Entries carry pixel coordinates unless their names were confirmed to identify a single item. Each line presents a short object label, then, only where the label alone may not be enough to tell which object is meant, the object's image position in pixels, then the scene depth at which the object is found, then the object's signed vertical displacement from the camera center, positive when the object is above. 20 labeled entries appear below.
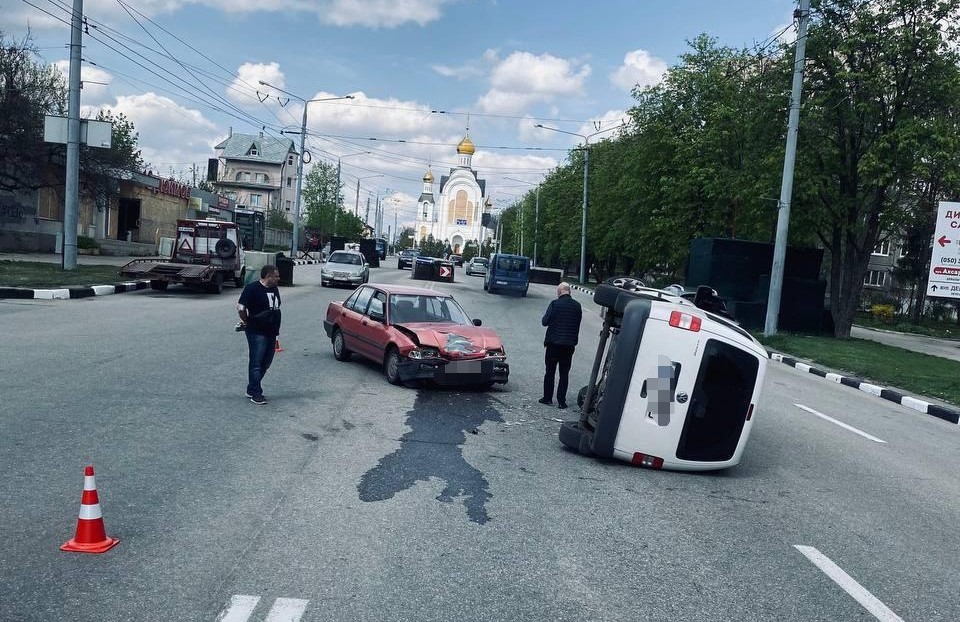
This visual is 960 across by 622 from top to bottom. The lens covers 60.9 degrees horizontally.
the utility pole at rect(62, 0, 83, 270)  25.05 +2.60
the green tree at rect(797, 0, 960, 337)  23.86 +4.99
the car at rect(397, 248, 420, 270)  72.94 -1.90
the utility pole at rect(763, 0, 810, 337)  22.98 +3.09
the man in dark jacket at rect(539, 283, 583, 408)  10.81 -1.12
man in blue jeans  9.62 -1.16
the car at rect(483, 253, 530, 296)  40.25 -1.38
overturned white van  7.39 -1.17
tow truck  24.56 -1.29
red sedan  11.02 -1.41
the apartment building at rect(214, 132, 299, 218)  100.38 +6.92
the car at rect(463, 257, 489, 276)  66.94 -1.78
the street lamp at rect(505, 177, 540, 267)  87.72 +3.01
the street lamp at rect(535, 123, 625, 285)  55.81 +2.10
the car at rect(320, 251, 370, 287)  34.53 -1.58
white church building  173.75 +7.82
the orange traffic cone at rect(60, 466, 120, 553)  4.74 -1.83
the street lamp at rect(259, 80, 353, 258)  52.06 +3.07
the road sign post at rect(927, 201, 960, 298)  18.34 +0.63
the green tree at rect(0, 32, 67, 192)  31.33 +3.57
